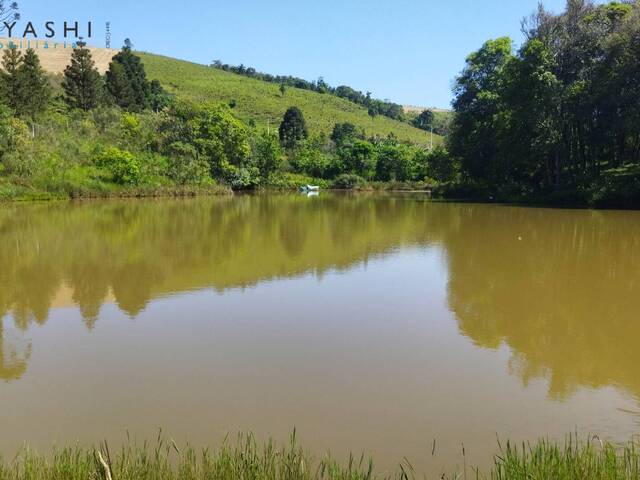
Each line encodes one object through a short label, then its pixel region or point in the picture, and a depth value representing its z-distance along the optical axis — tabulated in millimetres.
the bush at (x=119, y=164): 36688
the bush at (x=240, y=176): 45000
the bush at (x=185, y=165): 40500
